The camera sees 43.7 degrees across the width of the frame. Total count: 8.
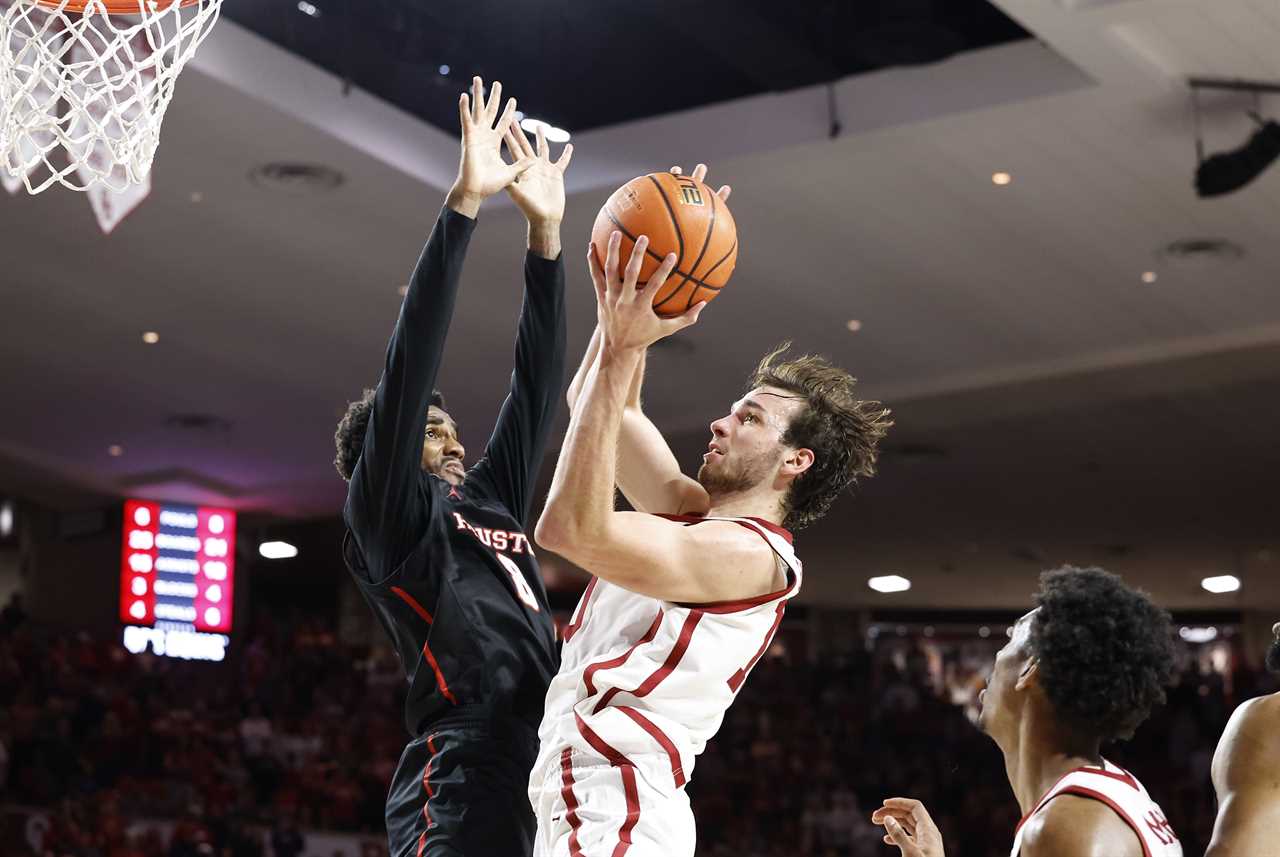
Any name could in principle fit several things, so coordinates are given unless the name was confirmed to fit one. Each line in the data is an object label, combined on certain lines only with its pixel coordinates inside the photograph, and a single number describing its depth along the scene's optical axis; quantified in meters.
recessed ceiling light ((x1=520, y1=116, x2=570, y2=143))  8.77
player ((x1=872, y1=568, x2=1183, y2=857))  2.57
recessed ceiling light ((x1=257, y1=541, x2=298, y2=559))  19.22
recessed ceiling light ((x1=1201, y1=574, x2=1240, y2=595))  20.01
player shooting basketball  2.61
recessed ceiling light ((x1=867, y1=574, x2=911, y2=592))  21.03
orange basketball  2.86
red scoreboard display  16.64
